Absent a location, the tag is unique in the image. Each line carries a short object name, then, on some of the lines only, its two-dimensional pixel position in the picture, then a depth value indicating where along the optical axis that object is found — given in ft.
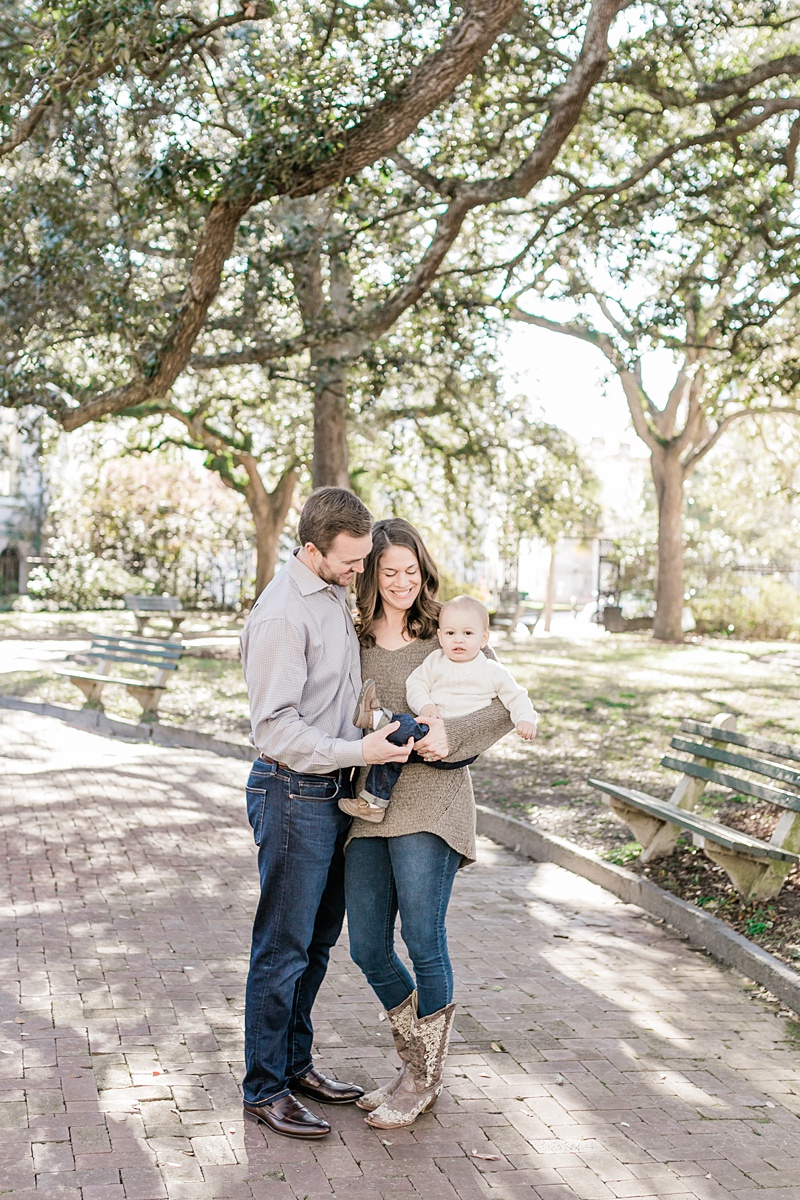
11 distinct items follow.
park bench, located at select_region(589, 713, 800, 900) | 21.27
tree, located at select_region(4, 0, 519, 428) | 29.09
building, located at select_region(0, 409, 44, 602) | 131.34
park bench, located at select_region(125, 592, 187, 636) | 79.82
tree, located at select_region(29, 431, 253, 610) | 113.29
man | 12.42
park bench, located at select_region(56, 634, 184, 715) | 45.80
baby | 12.65
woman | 12.86
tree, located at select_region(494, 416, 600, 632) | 76.18
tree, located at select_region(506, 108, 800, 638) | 38.93
